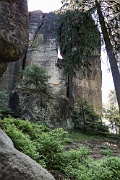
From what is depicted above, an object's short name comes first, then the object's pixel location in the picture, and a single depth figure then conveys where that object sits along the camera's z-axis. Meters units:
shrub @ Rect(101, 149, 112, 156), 6.05
